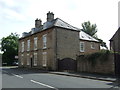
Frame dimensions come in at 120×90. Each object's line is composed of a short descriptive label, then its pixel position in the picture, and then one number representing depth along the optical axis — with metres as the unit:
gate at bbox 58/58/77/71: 13.99
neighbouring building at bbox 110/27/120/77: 17.09
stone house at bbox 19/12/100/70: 14.64
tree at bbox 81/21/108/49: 35.18
